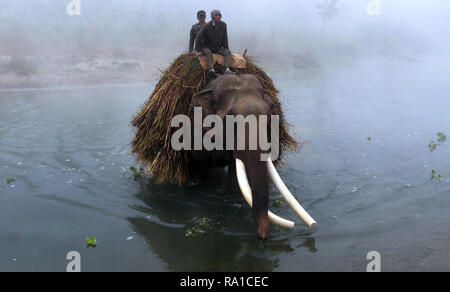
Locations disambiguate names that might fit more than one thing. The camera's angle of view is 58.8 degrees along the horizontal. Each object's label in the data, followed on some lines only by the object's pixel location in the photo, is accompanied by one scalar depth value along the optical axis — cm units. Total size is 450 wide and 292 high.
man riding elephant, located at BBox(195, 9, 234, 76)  692
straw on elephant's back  666
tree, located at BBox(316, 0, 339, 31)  5506
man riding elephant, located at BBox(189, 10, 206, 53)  771
